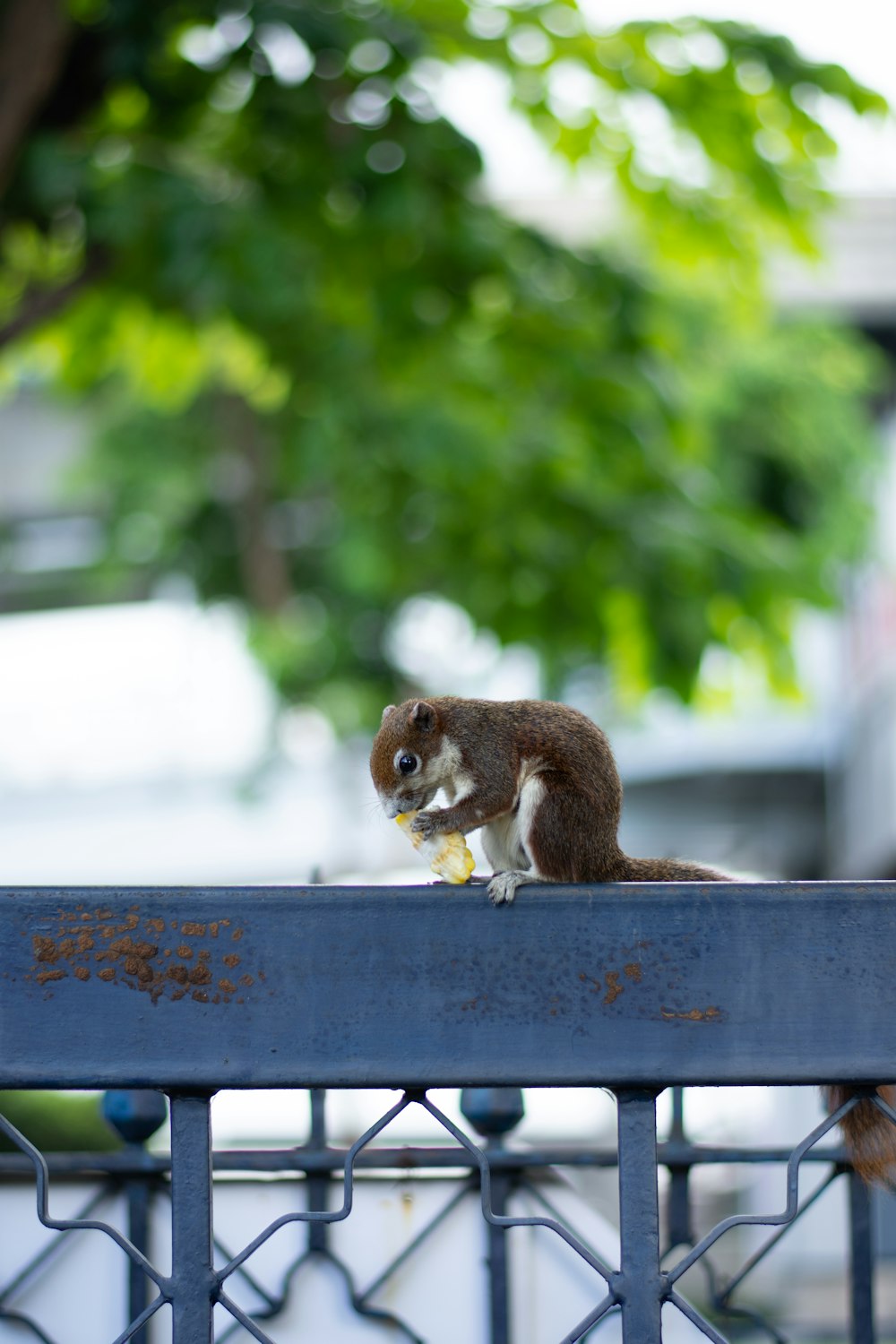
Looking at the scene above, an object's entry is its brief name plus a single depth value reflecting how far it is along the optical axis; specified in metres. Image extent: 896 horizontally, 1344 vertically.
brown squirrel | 4.02
